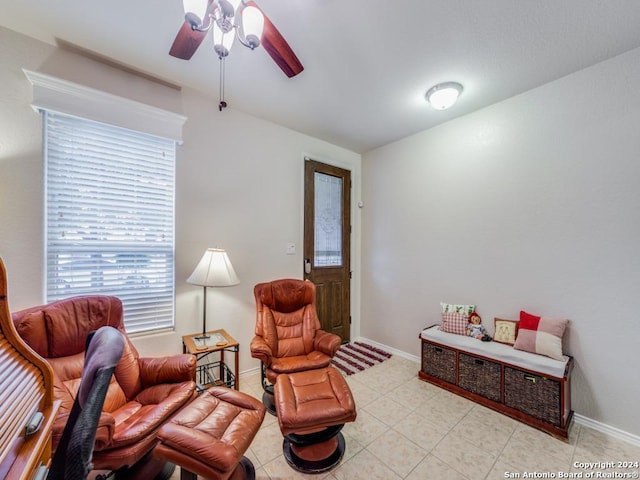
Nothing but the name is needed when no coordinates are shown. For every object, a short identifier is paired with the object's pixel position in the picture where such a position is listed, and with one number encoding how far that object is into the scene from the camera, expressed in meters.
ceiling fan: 1.06
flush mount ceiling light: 2.23
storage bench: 1.90
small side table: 2.09
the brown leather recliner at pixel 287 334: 2.13
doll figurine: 2.44
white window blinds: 1.84
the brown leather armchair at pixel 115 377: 1.26
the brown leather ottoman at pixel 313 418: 1.53
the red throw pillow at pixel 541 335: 2.03
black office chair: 0.64
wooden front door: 3.32
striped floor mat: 2.93
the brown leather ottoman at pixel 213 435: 1.17
